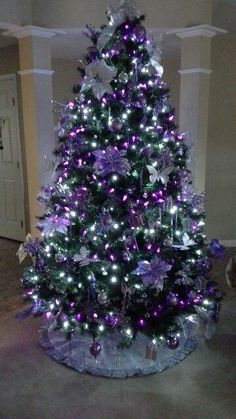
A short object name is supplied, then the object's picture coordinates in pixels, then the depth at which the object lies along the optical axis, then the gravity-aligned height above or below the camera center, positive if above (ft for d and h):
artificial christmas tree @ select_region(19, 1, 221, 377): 6.78 -1.45
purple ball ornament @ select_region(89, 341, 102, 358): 6.93 -3.88
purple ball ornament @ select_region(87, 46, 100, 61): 6.92 +1.60
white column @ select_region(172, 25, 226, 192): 10.40 +1.51
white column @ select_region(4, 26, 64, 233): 10.44 +1.14
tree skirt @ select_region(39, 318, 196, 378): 7.09 -4.31
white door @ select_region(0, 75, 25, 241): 14.20 -1.07
